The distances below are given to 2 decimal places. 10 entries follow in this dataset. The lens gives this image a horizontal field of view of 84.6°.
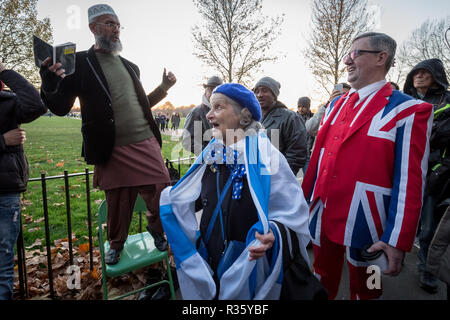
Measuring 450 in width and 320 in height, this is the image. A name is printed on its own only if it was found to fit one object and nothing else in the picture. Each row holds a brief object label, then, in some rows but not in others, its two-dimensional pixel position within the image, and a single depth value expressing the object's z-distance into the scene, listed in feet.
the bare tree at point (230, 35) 37.52
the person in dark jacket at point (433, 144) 7.71
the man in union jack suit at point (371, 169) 4.85
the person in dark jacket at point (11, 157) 6.47
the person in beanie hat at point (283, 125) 10.45
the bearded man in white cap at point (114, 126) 7.04
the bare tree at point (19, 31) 37.77
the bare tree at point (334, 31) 41.34
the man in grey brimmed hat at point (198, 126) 12.21
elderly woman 4.37
